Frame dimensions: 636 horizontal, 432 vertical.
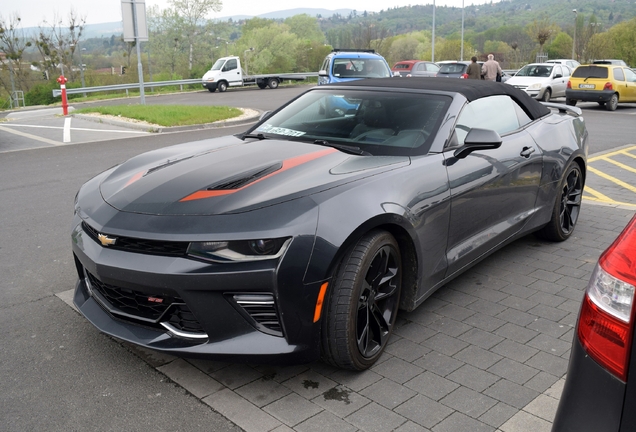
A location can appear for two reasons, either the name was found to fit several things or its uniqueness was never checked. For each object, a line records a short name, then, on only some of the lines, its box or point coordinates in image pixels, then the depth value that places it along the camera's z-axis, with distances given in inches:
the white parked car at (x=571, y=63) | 1144.3
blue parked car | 685.9
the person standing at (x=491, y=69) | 845.9
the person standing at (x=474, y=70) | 815.7
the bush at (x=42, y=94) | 1549.0
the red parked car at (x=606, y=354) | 59.2
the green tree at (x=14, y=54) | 1595.7
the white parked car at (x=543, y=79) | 868.6
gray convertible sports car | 111.1
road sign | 704.4
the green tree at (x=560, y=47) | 2529.5
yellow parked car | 807.7
